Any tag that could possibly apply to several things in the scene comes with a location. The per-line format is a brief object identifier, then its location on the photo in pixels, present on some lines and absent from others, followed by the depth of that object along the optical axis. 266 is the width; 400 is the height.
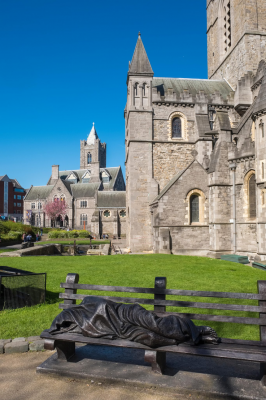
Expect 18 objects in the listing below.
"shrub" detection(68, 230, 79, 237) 44.63
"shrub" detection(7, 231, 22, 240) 27.38
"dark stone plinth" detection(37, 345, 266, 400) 3.45
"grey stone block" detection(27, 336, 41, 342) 4.87
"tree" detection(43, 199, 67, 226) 65.44
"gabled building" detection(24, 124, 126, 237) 54.52
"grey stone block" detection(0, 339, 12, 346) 4.75
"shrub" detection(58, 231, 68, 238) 43.85
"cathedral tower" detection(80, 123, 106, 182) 84.88
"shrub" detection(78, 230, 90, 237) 47.41
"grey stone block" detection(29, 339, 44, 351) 4.71
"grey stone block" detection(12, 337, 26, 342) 4.86
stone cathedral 17.89
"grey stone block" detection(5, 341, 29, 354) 4.63
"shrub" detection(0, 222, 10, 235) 28.48
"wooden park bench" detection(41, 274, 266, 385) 3.47
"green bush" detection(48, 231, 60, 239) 43.50
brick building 83.31
